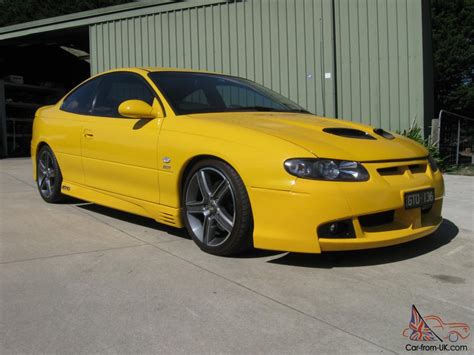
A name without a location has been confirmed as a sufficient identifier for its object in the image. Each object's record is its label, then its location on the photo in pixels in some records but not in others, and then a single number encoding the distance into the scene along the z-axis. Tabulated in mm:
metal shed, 8883
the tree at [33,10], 29781
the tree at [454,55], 24000
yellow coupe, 3250
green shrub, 8578
